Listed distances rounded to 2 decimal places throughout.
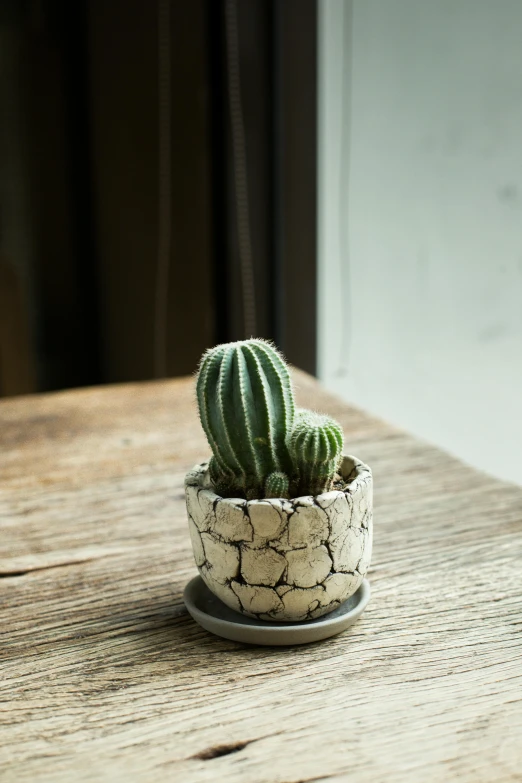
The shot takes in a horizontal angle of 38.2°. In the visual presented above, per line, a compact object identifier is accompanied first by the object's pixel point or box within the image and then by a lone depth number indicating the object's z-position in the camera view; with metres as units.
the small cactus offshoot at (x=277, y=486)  0.66
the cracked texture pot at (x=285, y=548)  0.64
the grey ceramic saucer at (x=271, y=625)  0.66
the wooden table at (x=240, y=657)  0.52
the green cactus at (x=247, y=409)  0.65
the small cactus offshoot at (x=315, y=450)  0.65
